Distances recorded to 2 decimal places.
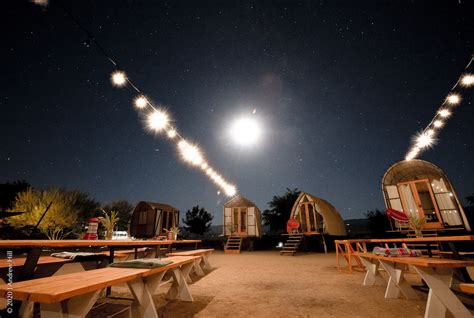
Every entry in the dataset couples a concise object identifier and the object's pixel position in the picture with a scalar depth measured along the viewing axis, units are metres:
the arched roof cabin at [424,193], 10.05
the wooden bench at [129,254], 5.16
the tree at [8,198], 17.22
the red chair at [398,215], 5.04
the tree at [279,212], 25.23
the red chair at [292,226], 14.22
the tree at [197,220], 26.34
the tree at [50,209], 15.91
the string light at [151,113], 4.13
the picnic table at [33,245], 1.91
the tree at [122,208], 26.65
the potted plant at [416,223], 4.52
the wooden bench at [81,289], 1.33
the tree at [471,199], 28.61
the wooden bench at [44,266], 2.79
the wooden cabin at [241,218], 16.77
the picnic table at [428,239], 2.92
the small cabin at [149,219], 19.09
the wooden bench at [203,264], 5.75
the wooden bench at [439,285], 2.26
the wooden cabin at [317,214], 13.93
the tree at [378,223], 23.18
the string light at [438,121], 5.93
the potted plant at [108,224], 3.43
